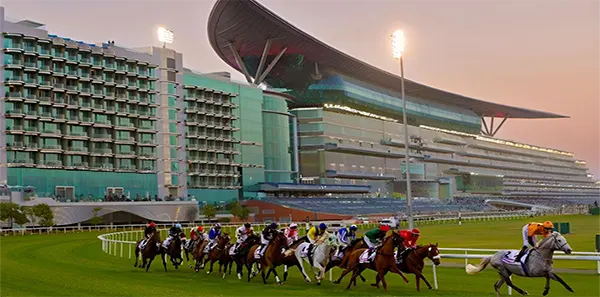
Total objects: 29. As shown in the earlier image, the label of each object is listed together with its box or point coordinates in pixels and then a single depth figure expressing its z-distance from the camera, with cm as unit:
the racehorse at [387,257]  1969
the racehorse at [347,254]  2184
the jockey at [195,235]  2934
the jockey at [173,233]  2906
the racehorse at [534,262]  1642
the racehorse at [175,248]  2890
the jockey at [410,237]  2061
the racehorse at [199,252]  2791
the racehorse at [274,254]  2291
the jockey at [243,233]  2493
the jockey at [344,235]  2270
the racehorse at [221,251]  2605
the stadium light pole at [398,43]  4241
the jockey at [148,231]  2966
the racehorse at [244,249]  2458
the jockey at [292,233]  2373
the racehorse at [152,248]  2928
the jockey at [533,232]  1678
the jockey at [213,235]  2706
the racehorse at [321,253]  2220
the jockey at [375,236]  2072
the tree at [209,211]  9288
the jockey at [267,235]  2325
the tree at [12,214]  6969
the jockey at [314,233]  2275
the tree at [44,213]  7419
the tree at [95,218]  8306
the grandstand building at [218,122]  8531
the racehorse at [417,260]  1991
